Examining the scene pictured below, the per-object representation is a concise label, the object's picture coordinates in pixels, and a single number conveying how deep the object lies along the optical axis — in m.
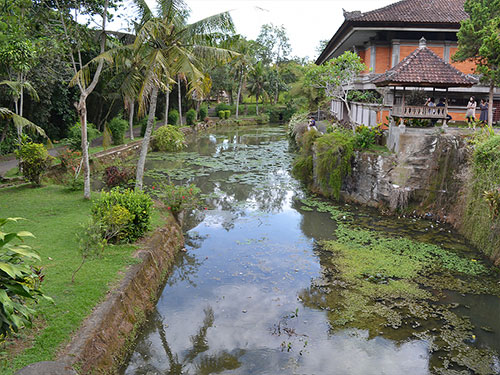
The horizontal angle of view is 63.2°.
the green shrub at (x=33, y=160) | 13.52
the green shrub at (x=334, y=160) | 15.83
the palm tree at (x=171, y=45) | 11.53
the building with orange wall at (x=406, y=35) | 19.75
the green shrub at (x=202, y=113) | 45.97
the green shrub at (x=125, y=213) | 9.04
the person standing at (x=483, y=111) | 18.36
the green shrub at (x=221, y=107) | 52.50
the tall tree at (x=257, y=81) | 50.56
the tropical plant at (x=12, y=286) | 4.15
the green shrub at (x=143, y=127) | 29.11
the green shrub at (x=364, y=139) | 15.98
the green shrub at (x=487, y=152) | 11.53
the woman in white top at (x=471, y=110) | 16.58
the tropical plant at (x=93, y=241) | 8.12
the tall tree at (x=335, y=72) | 17.11
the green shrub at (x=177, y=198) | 12.41
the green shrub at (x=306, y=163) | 18.95
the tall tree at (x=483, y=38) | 13.98
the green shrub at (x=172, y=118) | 36.34
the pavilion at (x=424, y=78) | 14.21
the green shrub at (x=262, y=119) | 52.64
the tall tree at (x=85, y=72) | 11.69
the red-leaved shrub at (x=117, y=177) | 14.49
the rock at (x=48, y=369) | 4.83
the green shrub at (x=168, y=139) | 26.61
